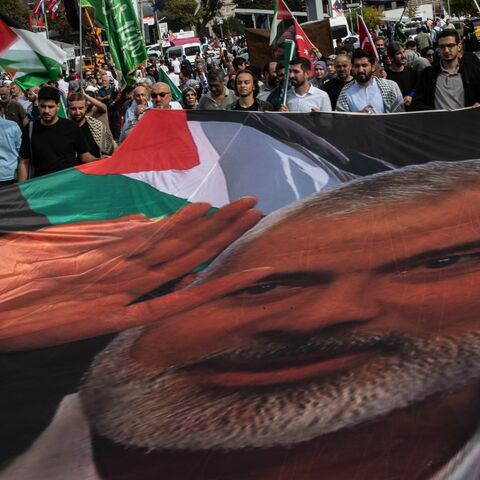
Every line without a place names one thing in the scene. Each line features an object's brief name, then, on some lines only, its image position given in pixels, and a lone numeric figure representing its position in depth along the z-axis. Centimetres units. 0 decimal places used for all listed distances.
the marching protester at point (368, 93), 702
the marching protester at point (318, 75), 1174
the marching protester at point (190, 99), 916
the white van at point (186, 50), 3794
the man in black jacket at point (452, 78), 653
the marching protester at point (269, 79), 919
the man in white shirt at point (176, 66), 2363
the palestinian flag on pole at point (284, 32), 919
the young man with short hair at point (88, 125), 727
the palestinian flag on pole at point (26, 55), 775
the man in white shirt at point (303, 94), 708
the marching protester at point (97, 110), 975
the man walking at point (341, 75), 857
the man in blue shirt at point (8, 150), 796
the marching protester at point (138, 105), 811
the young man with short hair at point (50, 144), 653
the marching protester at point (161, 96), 747
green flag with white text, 906
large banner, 310
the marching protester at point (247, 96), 737
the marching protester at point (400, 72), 899
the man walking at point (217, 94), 814
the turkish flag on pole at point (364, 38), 1032
